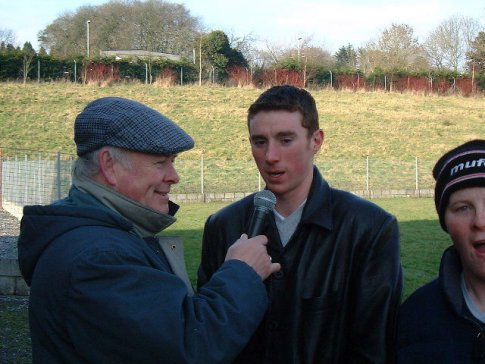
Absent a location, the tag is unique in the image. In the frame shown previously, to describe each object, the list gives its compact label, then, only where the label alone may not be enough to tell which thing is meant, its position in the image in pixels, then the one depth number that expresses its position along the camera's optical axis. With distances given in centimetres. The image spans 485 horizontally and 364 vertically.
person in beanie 238
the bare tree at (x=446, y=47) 6750
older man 217
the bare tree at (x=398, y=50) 6650
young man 302
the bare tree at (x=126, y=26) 8094
